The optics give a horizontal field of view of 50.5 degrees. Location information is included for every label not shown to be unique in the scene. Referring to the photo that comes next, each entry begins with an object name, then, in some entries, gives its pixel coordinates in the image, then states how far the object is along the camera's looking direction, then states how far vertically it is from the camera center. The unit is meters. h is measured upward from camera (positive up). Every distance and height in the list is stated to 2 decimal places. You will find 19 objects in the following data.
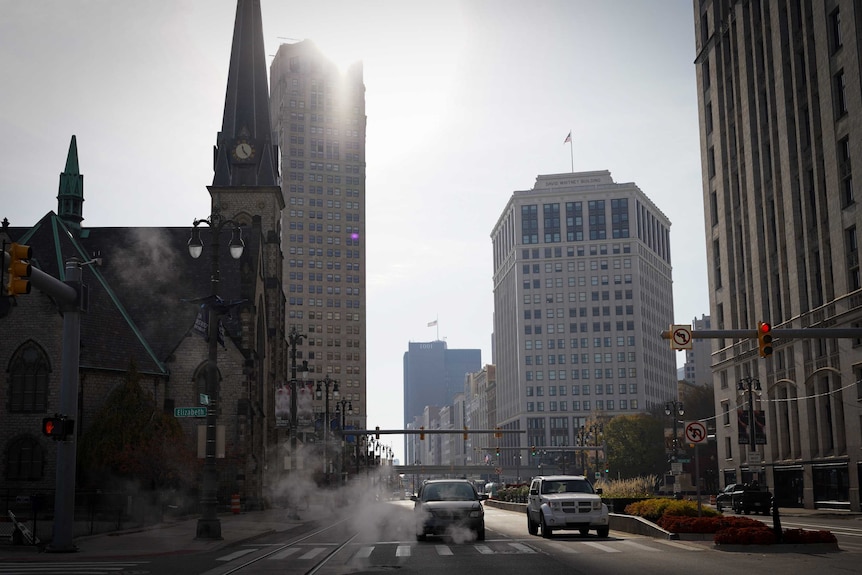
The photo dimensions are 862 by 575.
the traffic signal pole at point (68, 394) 22.33 +0.91
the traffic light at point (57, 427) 22.06 +0.07
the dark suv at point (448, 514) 25.23 -2.50
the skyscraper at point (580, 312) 178.12 +21.56
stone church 46.12 +6.56
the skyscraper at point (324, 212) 159.38 +38.31
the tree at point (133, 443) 44.34 -0.68
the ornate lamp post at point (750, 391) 52.56 +1.80
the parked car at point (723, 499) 50.38 -4.41
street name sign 28.88 +0.51
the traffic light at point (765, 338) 23.67 +2.04
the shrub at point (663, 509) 26.59 -2.64
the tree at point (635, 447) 109.12 -3.24
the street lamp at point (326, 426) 60.91 -0.08
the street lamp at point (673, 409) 61.26 +0.69
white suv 25.56 -2.42
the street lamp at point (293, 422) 43.09 +0.17
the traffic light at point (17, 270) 16.80 +2.94
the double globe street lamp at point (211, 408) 27.31 +0.60
